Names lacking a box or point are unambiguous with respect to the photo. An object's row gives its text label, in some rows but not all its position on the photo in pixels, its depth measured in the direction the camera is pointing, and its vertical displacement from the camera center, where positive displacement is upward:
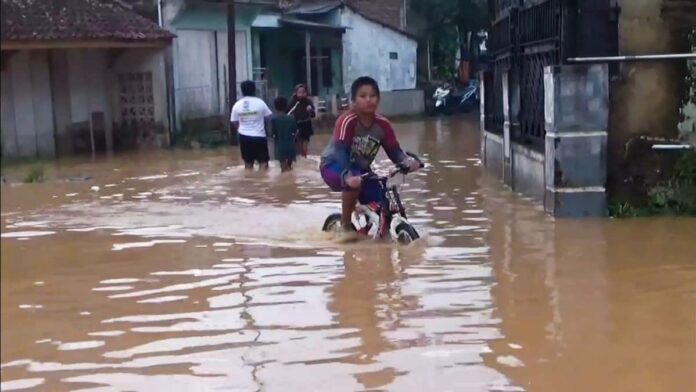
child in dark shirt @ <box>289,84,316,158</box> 17.97 -0.46
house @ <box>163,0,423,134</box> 25.34 +1.12
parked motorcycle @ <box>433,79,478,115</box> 38.54 -0.74
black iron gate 9.94 +0.35
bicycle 8.73 -1.11
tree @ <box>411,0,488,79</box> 41.69 +2.24
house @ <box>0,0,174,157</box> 19.14 +0.35
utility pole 23.50 +0.78
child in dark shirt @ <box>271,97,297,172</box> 16.14 -0.76
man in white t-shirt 16.33 -0.51
